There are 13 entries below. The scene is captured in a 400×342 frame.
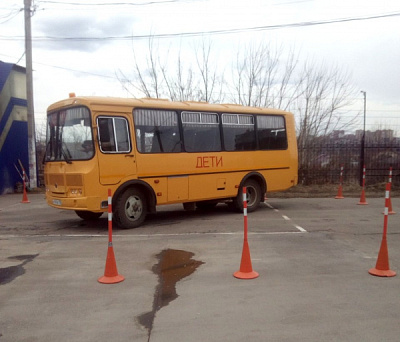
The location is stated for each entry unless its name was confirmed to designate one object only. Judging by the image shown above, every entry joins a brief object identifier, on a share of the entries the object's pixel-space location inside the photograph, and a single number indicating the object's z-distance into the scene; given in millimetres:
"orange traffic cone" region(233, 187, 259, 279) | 5645
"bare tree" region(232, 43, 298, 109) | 20359
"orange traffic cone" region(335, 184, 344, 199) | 14886
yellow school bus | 8570
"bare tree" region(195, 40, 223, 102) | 20078
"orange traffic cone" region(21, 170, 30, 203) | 14305
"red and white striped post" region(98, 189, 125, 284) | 5500
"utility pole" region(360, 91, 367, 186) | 18062
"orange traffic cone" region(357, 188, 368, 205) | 13172
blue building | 16980
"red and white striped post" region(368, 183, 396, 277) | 5652
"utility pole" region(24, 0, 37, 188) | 17266
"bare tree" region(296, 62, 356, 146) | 20453
